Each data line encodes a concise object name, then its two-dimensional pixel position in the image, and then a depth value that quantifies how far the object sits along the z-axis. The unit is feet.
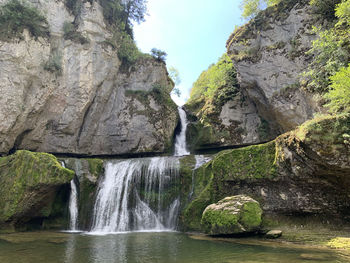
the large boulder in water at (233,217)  34.65
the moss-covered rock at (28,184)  46.25
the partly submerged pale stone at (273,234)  33.68
